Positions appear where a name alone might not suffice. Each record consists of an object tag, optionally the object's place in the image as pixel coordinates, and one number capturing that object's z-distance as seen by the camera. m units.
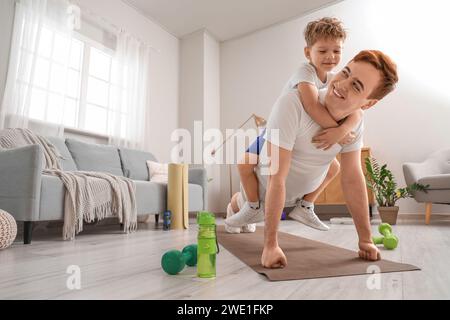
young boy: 1.08
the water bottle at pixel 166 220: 2.65
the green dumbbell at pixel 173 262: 0.94
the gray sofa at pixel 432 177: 2.83
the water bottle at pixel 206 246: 0.89
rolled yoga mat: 2.81
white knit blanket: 1.98
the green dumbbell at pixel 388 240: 1.44
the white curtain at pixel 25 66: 2.73
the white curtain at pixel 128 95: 3.76
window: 3.00
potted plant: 3.02
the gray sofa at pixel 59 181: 1.78
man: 1.00
